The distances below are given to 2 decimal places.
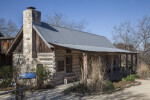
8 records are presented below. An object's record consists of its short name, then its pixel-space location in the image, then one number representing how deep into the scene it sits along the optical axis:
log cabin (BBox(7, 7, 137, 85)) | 11.80
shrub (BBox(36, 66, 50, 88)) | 10.53
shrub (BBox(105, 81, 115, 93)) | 9.32
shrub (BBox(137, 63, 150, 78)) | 15.83
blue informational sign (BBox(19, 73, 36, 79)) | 8.03
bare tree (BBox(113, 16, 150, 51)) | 28.80
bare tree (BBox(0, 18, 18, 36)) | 36.32
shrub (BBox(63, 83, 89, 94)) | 8.98
